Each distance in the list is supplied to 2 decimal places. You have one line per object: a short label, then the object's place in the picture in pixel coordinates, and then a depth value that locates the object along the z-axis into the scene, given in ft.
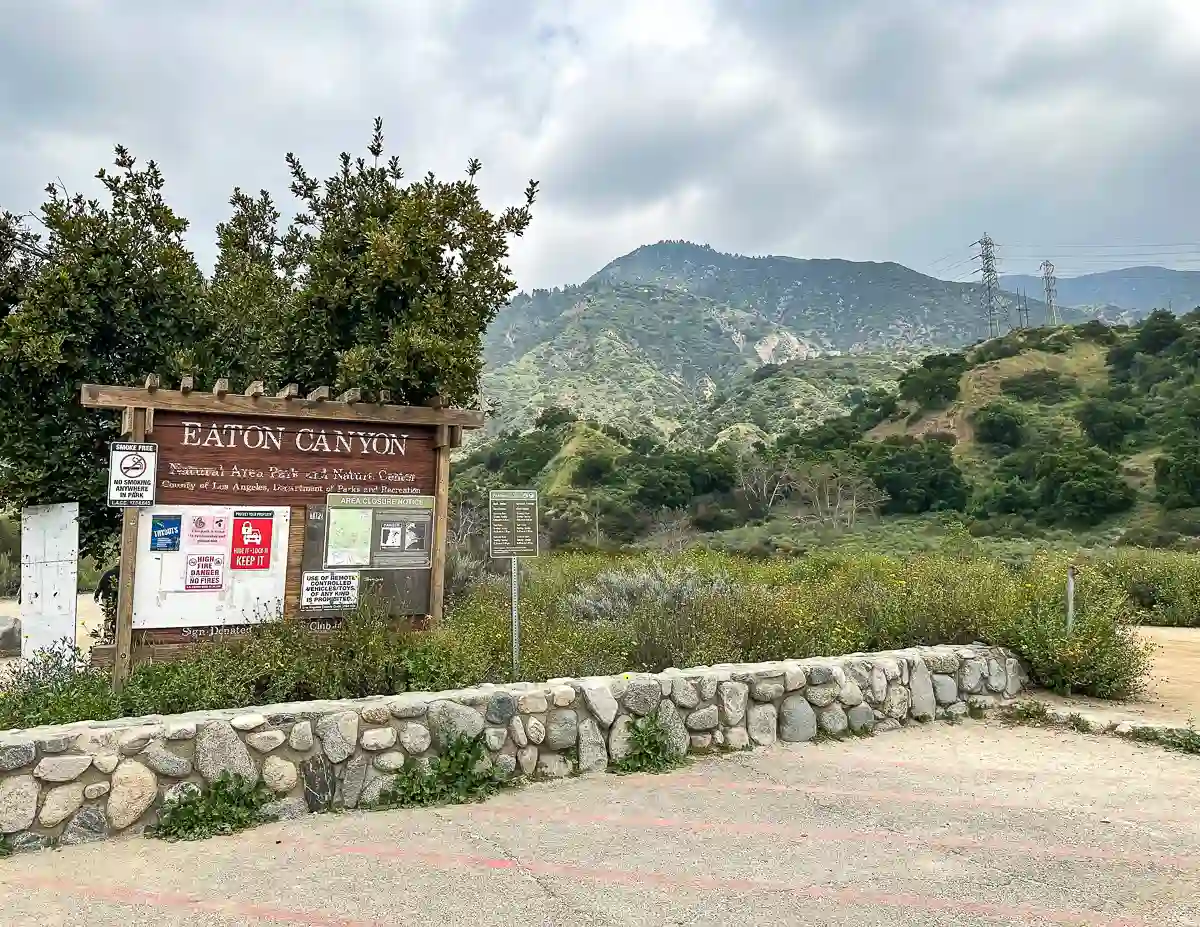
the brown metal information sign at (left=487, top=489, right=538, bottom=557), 22.65
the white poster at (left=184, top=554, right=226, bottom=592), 20.81
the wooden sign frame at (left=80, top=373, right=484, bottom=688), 19.89
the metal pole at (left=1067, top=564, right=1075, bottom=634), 26.41
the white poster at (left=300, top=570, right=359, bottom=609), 22.04
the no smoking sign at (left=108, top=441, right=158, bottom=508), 19.84
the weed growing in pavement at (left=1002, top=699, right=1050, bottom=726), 23.99
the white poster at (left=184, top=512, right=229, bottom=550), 20.92
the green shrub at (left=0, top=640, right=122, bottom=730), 17.24
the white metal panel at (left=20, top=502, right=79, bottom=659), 22.67
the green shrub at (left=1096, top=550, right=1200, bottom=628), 49.93
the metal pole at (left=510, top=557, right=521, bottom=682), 21.01
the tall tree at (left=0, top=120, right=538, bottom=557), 24.40
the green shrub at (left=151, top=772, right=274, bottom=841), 14.85
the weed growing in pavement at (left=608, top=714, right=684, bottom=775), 18.95
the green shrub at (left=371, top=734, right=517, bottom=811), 16.62
